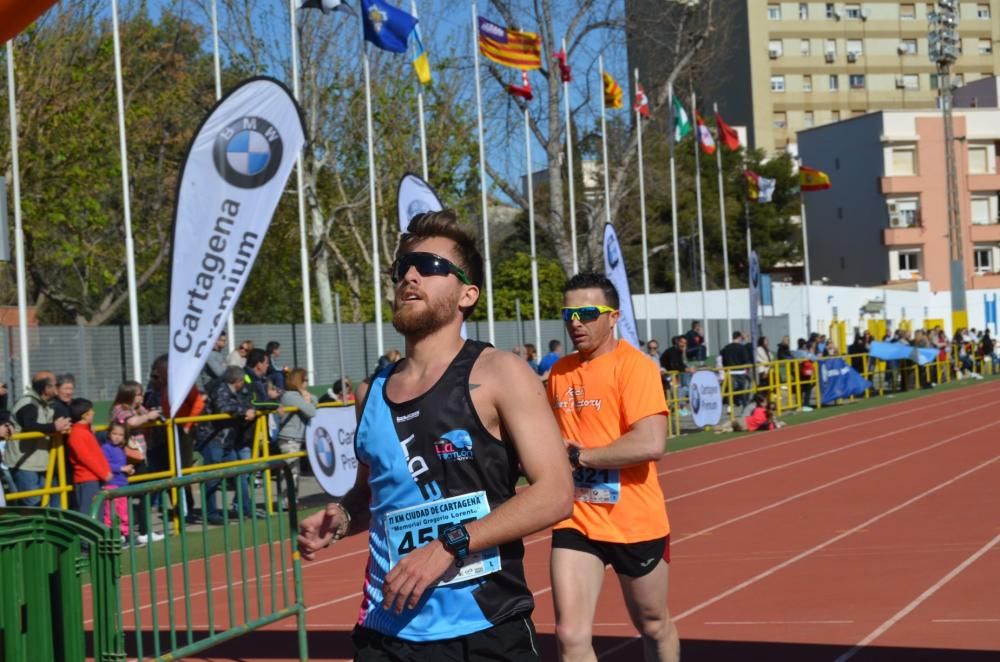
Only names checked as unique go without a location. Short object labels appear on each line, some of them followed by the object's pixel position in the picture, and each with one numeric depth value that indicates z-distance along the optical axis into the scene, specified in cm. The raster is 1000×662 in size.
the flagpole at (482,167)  2792
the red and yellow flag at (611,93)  3541
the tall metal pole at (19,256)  1814
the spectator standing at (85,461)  1244
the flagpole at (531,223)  2933
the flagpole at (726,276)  4222
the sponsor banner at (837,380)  3278
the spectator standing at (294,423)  1546
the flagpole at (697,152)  3862
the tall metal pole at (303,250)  2277
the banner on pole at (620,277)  2100
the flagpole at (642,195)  3631
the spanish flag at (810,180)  4931
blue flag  2341
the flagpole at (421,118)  2589
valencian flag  2873
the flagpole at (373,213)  2440
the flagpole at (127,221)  1972
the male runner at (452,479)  379
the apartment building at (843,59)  9338
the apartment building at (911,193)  7312
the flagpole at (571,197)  3247
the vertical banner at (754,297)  2848
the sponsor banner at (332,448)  1483
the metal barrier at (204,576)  703
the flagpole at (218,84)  2183
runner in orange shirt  620
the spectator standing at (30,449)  1216
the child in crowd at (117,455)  1303
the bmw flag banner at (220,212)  1320
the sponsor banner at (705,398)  2461
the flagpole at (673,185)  3734
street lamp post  5162
